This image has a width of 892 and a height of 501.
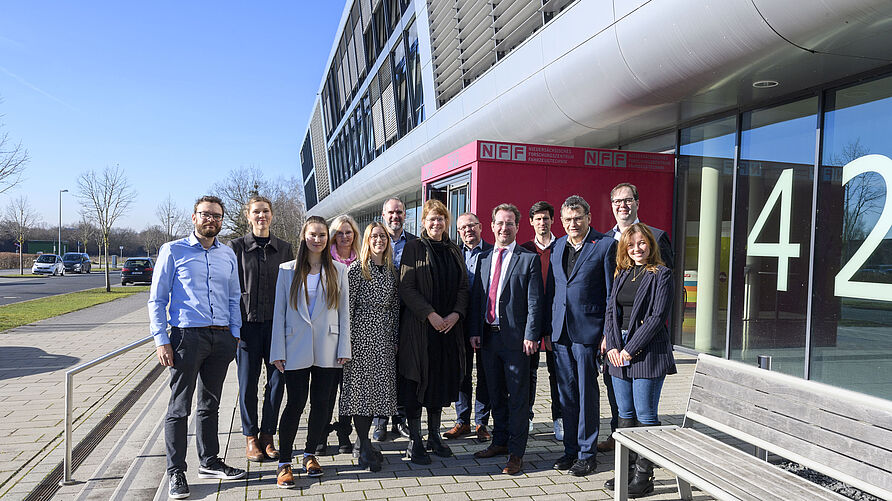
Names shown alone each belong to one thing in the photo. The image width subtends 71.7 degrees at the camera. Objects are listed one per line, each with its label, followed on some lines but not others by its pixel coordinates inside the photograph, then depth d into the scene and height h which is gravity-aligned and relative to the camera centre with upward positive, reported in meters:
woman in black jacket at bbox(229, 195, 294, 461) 4.58 -0.68
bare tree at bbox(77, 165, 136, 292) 26.98 +1.22
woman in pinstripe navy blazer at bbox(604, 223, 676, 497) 3.91 -0.56
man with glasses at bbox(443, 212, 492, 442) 5.02 -1.14
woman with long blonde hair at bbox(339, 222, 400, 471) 4.37 -0.74
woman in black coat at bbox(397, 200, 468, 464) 4.52 -0.63
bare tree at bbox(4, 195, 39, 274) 51.36 +0.41
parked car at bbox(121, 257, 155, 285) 30.39 -1.88
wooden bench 2.74 -0.96
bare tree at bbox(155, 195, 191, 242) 55.22 +0.88
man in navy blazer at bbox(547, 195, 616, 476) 4.31 -0.54
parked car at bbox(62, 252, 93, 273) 45.68 -2.31
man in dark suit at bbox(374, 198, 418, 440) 5.11 +0.02
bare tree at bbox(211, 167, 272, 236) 37.34 +2.42
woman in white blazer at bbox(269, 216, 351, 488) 4.16 -0.63
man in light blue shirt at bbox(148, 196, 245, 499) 3.94 -0.59
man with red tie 4.45 -0.58
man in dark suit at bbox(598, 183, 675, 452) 4.60 +0.25
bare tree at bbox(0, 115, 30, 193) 15.21 +1.43
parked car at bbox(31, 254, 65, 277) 40.84 -2.31
